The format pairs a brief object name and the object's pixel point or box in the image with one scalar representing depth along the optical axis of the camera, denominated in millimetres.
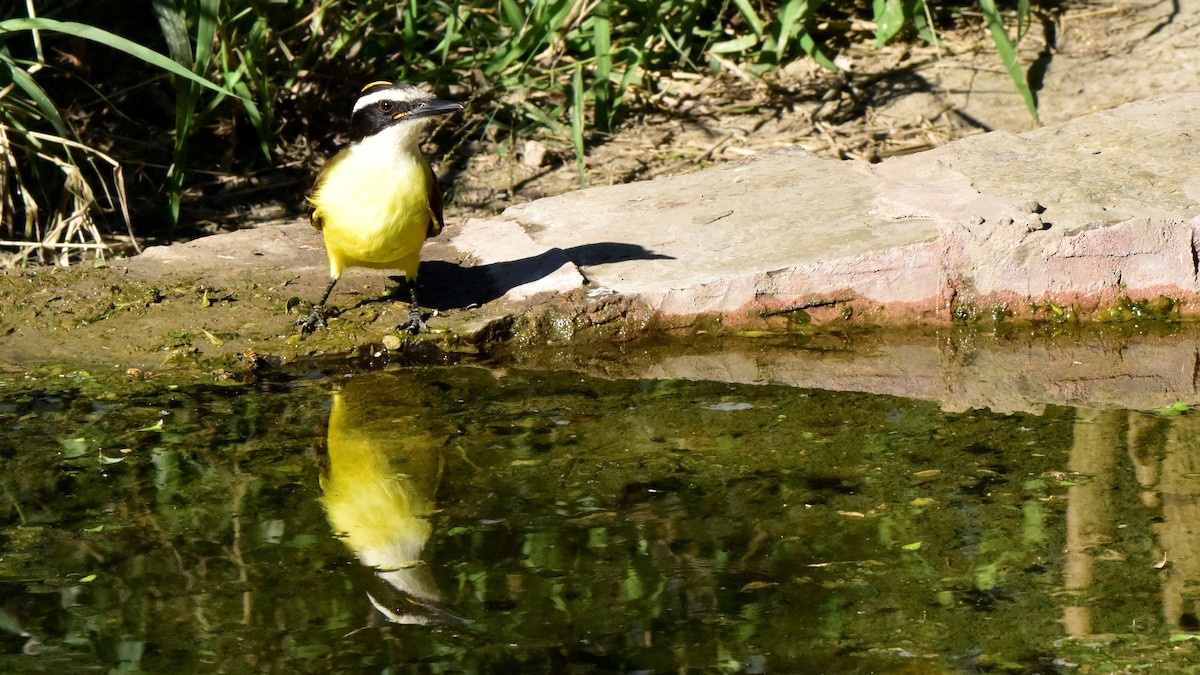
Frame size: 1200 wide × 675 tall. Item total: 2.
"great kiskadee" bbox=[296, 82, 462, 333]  9961
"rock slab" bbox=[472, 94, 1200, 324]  10453
